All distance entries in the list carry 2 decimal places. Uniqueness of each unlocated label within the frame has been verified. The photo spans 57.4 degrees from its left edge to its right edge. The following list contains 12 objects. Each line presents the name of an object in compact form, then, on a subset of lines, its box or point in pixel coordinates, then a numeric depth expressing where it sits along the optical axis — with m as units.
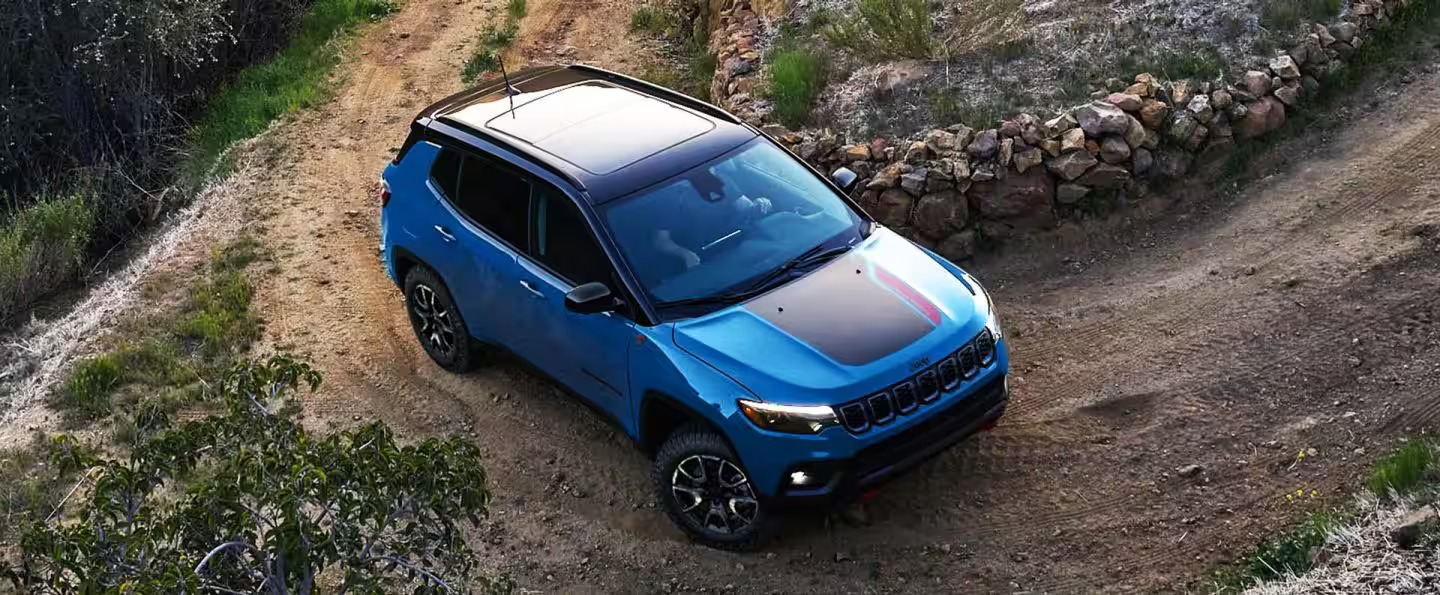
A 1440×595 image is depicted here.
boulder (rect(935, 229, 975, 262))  8.72
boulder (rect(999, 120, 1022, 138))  8.70
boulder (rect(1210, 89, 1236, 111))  8.84
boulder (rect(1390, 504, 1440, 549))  5.45
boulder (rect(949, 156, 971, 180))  8.58
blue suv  5.93
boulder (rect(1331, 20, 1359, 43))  9.29
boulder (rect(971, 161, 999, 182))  8.59
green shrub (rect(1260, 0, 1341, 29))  9.31
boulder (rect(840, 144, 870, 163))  8.95
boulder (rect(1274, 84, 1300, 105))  9.02
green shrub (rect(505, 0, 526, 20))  14.42
